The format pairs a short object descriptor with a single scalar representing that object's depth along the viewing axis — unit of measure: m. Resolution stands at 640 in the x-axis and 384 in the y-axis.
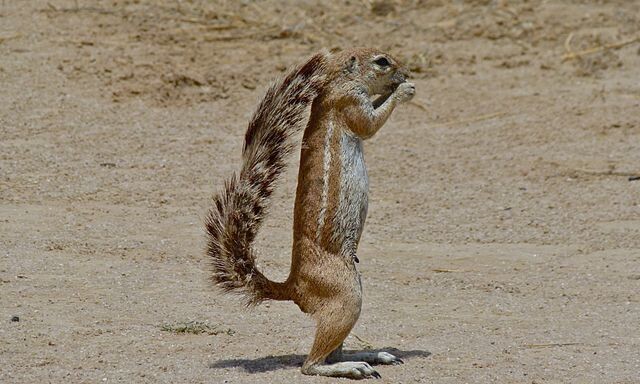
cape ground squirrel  11.74
